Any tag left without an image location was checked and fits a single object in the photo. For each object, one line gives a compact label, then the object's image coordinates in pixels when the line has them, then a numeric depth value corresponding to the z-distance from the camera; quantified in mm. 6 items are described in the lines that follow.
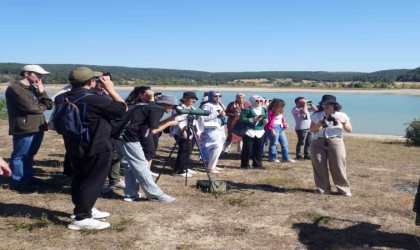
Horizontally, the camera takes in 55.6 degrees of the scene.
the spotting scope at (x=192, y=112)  5453
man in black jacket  4277
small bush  13864
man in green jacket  5621
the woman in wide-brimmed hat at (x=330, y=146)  6062
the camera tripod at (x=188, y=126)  6224
